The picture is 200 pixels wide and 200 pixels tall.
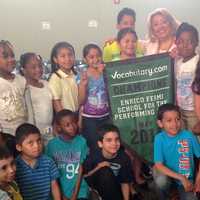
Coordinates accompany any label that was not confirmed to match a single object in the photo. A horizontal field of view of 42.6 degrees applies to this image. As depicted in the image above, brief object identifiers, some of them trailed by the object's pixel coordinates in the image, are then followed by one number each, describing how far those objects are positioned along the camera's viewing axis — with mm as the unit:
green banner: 2165
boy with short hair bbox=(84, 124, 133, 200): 1870
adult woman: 2261
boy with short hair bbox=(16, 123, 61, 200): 1767
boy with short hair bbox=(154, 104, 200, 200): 1862
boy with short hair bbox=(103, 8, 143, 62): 2376
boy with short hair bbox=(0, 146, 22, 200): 1547
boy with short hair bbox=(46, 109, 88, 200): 1932
